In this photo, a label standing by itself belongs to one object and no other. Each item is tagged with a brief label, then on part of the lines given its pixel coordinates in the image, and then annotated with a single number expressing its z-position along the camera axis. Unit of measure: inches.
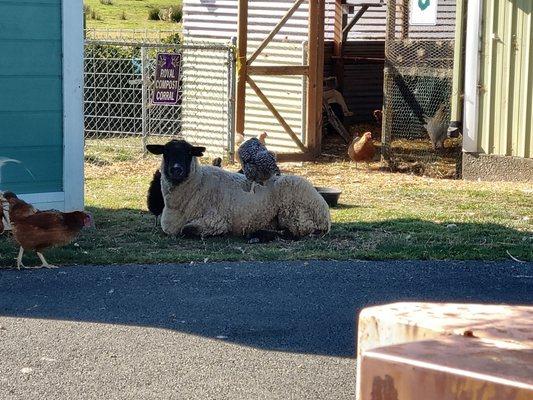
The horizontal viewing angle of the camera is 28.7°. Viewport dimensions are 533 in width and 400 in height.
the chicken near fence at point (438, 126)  615.2
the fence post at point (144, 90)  638.5
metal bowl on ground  469.7
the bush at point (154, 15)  1386.9
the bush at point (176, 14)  1352.1
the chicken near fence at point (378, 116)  751.1
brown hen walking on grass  333.7
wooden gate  618.5
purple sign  642.8
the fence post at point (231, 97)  626.2
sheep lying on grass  387.9
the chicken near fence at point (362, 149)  623.5
